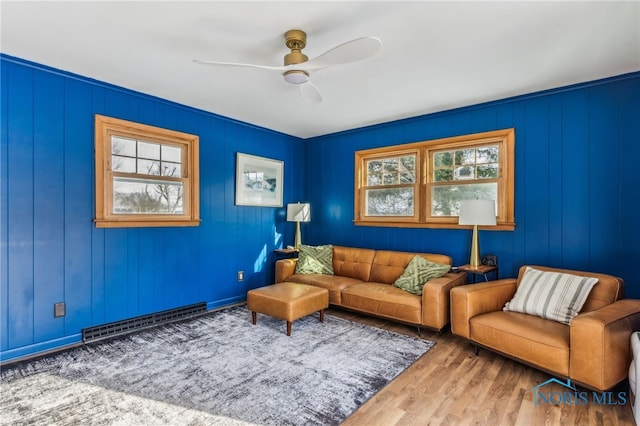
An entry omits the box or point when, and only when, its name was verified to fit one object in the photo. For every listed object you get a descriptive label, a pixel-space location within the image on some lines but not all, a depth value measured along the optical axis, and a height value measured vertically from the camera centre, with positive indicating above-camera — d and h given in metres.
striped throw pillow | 2.52 -0.66
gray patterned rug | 1.97 -1.19
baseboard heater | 3.09 -1.12
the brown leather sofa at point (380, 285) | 3.17 -0.83
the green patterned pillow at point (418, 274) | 3.49 -0.64
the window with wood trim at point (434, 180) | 3.61 +0.44
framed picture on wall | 4.52 +0.50
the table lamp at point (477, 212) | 3.24 +0.02
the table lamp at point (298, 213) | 4.84 +0.03
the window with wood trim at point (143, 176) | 3.21 +0.43
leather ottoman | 3.19 -0.88
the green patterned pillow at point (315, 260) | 4.39 -0.62
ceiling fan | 1.96 +1.05
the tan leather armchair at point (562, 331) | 2.04 -0.85
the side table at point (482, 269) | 3.31 -0.57
